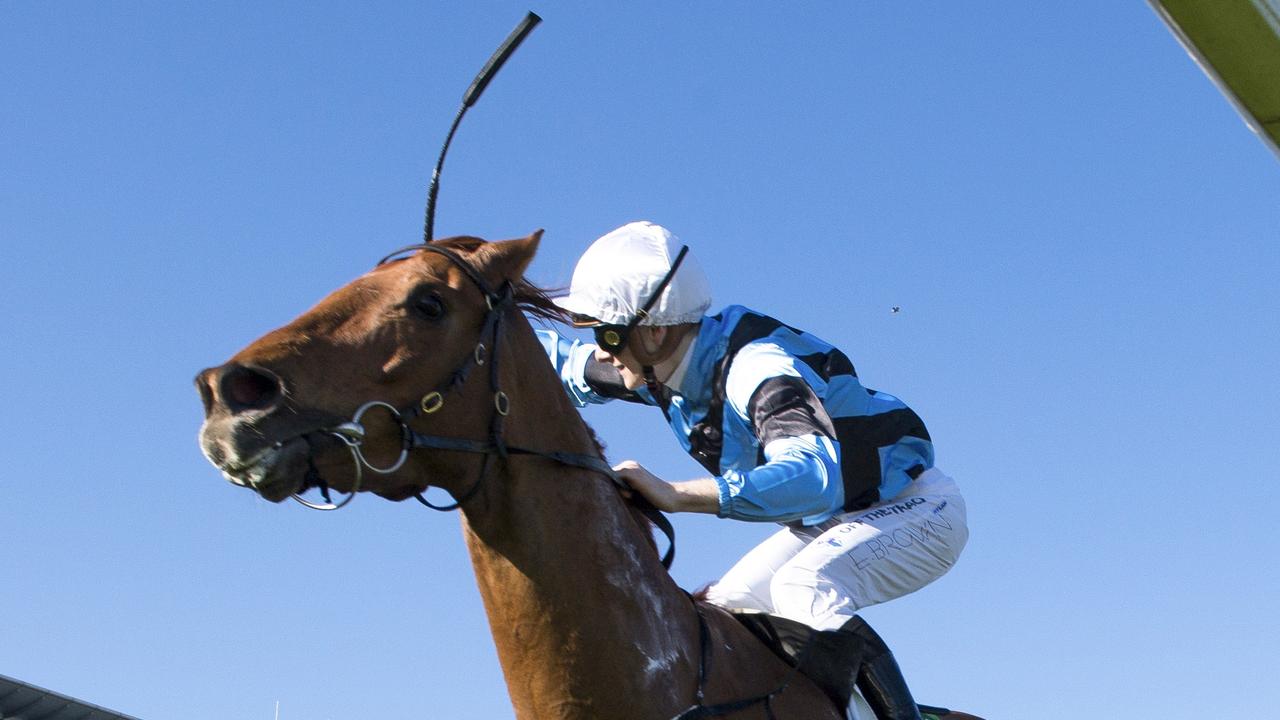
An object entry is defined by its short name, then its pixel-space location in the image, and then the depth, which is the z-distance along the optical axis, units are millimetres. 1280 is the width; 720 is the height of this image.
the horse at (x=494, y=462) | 8891
